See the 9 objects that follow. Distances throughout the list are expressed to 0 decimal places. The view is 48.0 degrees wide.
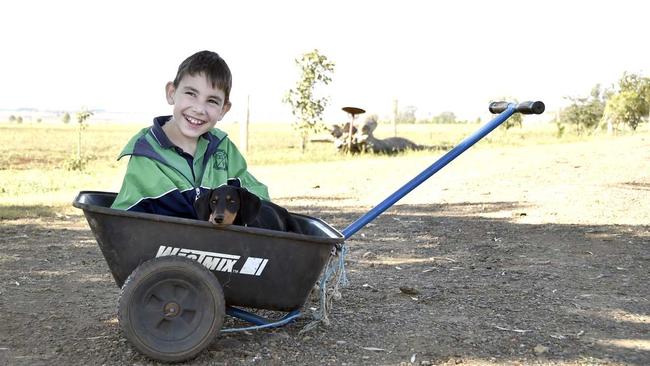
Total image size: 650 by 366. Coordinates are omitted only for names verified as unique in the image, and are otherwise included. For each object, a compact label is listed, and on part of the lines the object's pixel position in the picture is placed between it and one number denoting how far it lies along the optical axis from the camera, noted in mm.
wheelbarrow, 2979
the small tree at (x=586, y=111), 29078
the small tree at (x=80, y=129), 15094
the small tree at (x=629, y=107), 19703
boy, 3303
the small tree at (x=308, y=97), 18812
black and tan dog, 3002
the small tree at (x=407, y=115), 73812
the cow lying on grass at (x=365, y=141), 17578
